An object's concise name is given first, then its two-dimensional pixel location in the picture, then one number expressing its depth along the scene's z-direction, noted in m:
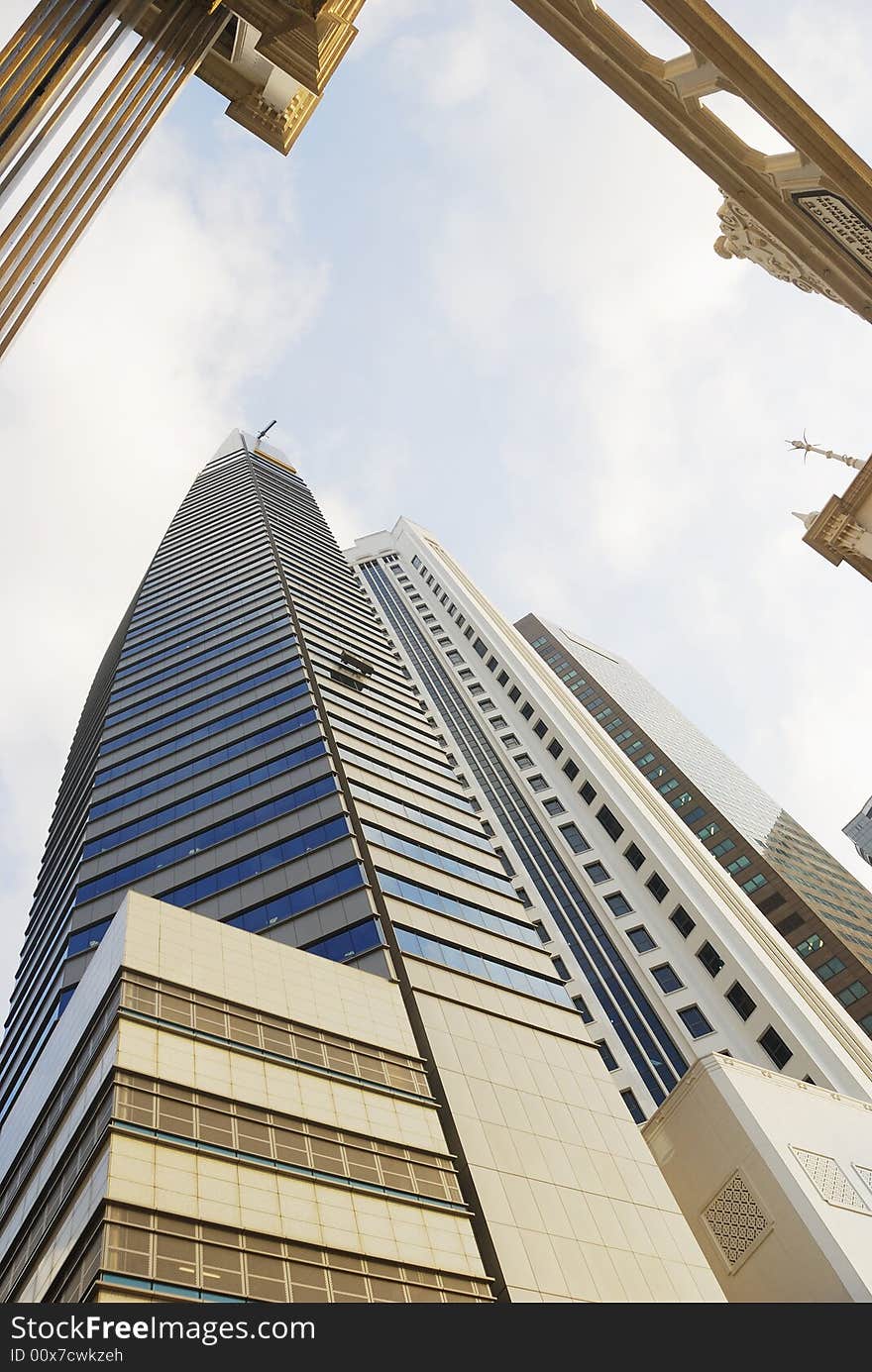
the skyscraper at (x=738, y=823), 72.31
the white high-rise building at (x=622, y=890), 55.41
